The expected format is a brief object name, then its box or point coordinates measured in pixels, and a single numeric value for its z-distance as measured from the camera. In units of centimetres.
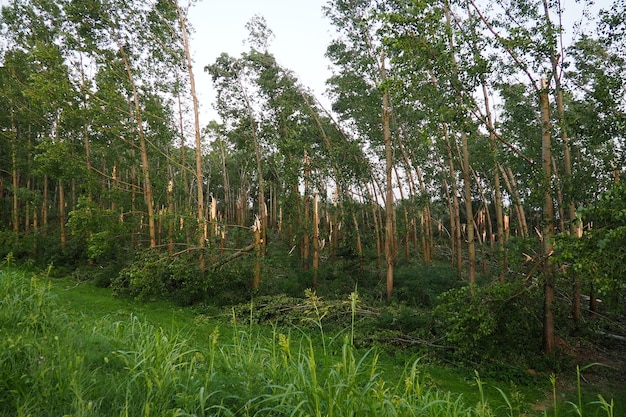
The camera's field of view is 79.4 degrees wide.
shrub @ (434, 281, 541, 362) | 622
